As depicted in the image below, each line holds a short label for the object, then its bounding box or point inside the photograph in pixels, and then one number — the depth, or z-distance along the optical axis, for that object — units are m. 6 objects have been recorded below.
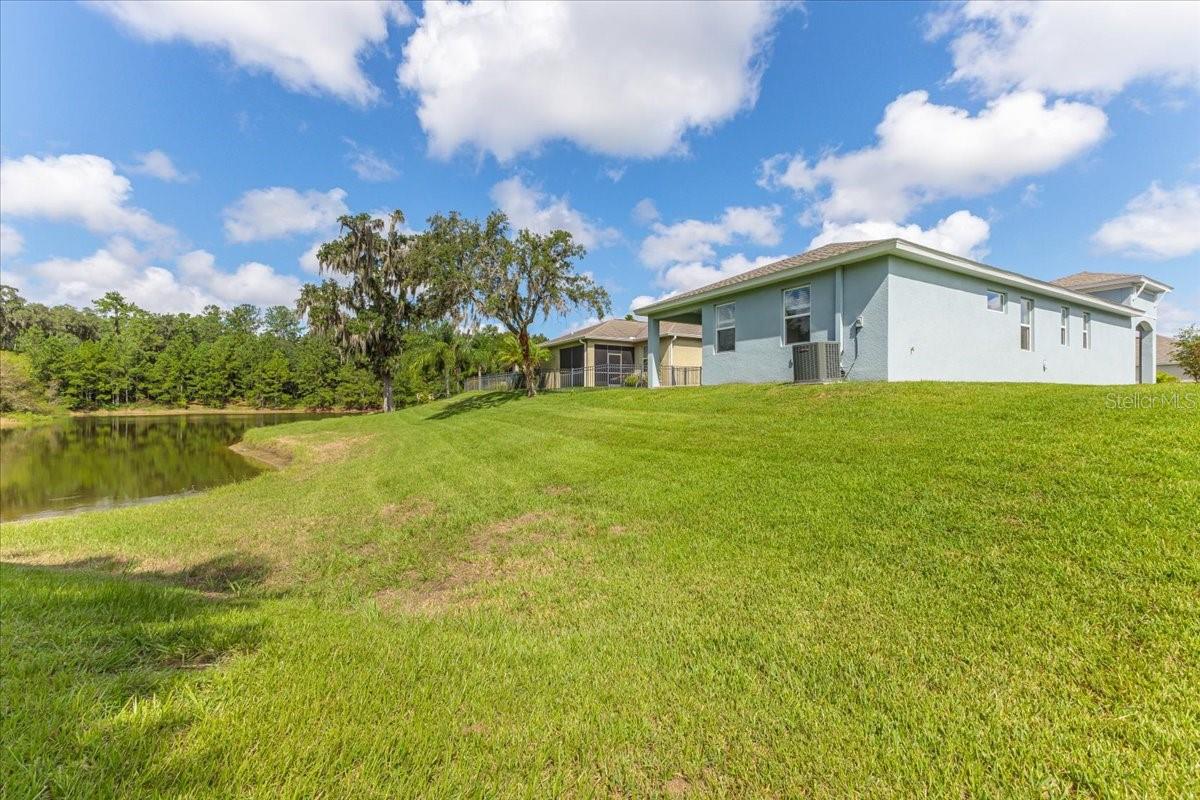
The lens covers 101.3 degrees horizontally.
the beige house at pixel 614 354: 24.50
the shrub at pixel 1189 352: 17.88
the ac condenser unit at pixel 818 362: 10.88
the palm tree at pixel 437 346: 30.84
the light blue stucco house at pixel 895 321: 10.55
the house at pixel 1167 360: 25.22
